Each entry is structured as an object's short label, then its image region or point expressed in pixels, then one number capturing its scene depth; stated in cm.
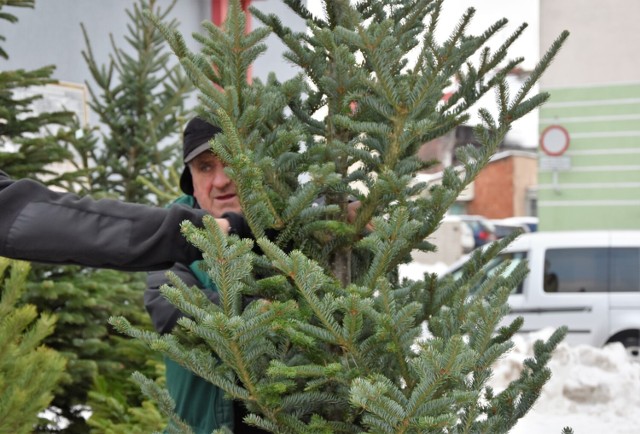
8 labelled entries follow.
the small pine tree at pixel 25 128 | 495
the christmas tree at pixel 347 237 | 182
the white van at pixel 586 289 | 1148
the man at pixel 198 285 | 241
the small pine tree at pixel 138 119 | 619
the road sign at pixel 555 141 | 1731
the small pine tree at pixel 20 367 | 317
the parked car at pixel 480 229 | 2706
